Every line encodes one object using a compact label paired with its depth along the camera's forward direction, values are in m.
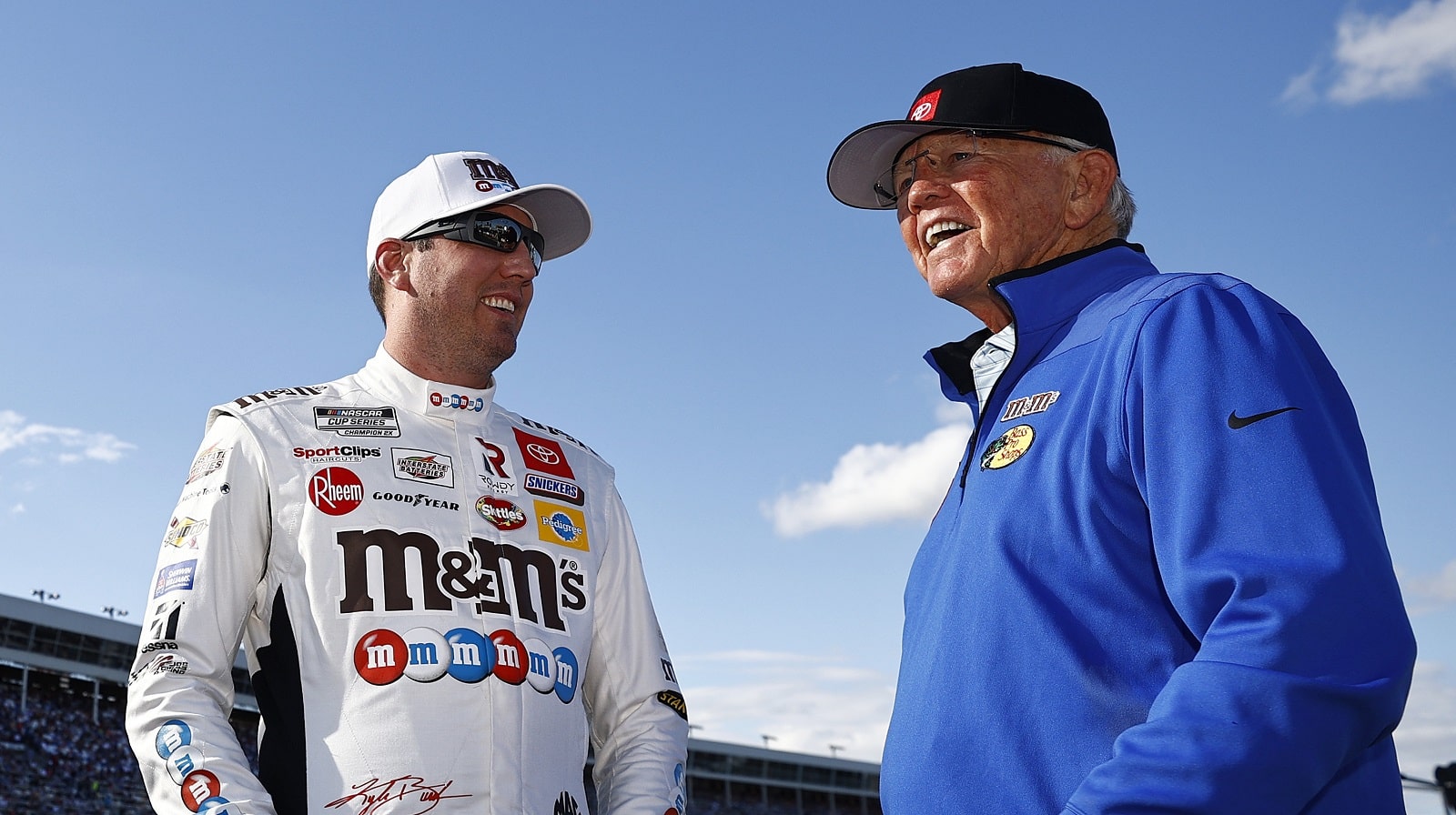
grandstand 31.81
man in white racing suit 3.04
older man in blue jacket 1.56
